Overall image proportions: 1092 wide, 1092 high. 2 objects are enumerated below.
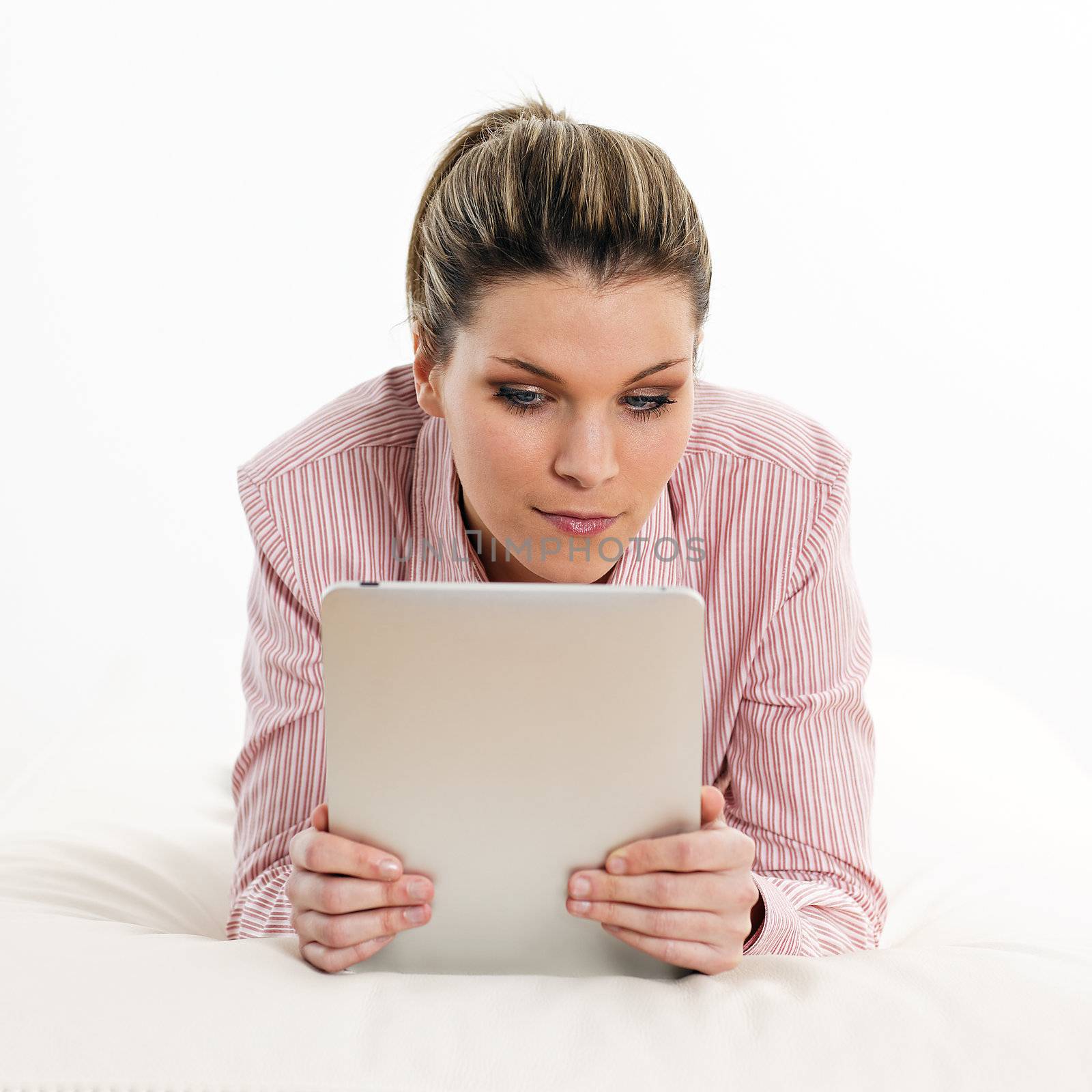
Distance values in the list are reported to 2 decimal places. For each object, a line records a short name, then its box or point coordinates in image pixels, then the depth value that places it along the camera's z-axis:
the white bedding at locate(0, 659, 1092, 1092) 1.09
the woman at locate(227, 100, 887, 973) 1.27
